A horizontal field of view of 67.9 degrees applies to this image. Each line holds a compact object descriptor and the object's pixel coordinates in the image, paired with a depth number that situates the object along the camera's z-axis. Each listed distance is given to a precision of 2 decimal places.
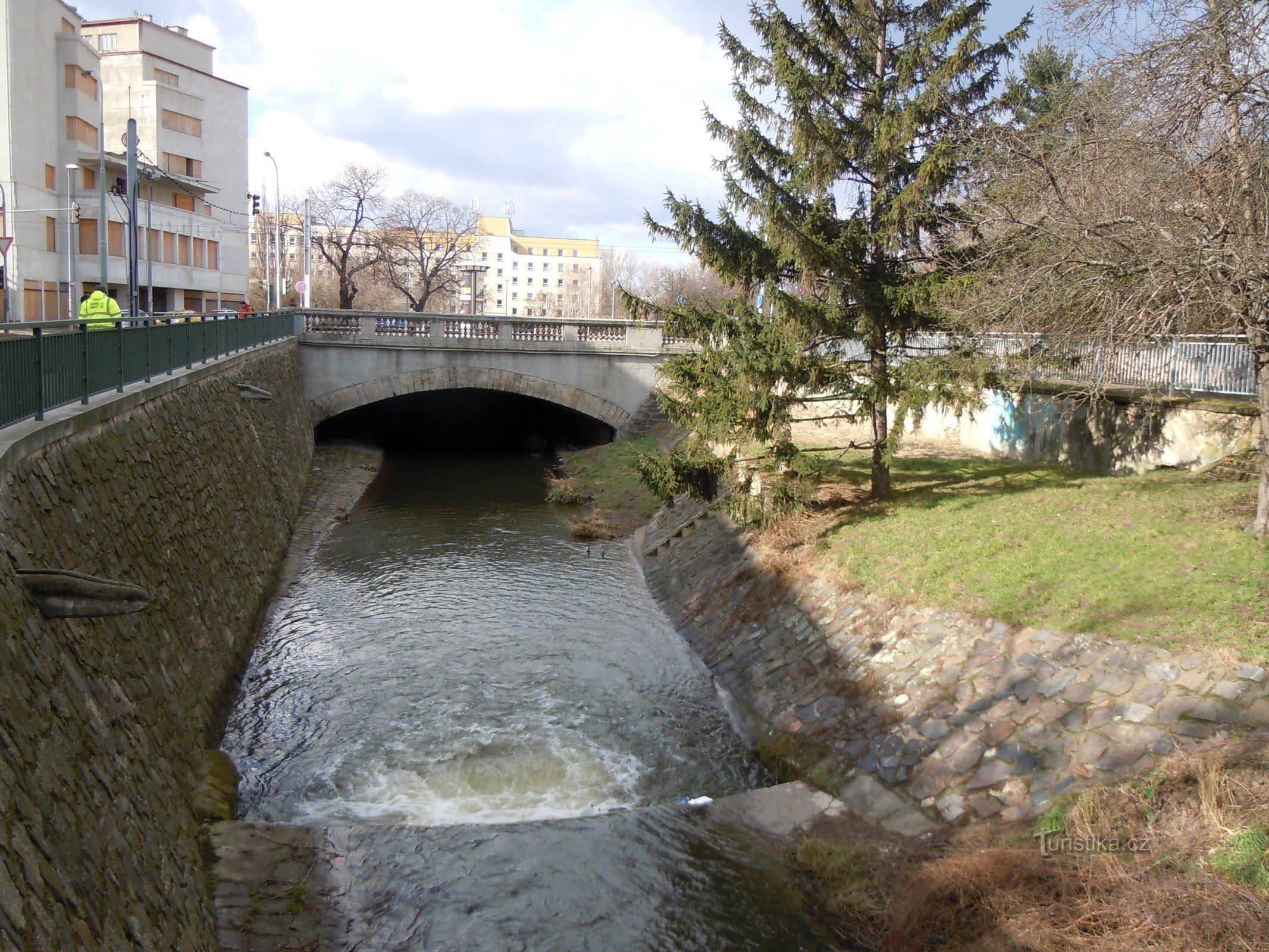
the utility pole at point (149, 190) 26.47
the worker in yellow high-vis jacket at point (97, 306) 15.02
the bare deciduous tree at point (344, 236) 44.97
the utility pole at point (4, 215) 29.36
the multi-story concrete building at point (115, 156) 37.50
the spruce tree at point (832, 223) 12.95
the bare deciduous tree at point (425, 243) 49.72
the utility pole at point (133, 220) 21.78
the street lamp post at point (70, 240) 37.16
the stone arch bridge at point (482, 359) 29.06
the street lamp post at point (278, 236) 41.95
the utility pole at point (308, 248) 38.34
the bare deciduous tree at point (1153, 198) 9.61
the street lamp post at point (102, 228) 23.81
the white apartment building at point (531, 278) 126.62
